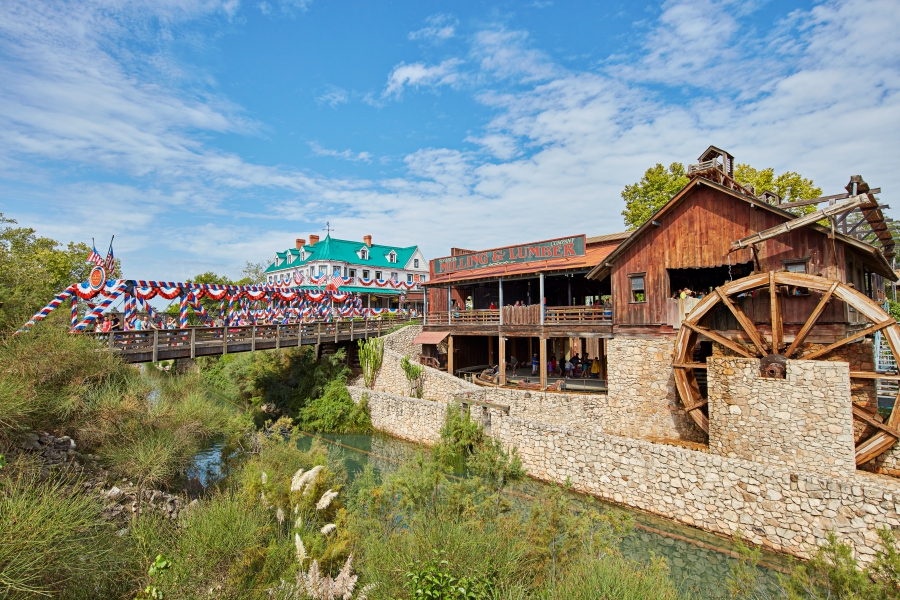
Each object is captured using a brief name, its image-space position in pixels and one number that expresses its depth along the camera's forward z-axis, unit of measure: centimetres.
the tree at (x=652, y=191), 2227
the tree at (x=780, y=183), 2095
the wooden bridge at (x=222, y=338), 1401
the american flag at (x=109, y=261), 1481
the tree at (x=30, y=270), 1196
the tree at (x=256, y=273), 5436
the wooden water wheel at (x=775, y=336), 1011
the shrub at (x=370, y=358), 2205
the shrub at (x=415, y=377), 1978
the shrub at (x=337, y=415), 2005
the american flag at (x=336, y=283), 2737
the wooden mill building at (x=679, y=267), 1166
